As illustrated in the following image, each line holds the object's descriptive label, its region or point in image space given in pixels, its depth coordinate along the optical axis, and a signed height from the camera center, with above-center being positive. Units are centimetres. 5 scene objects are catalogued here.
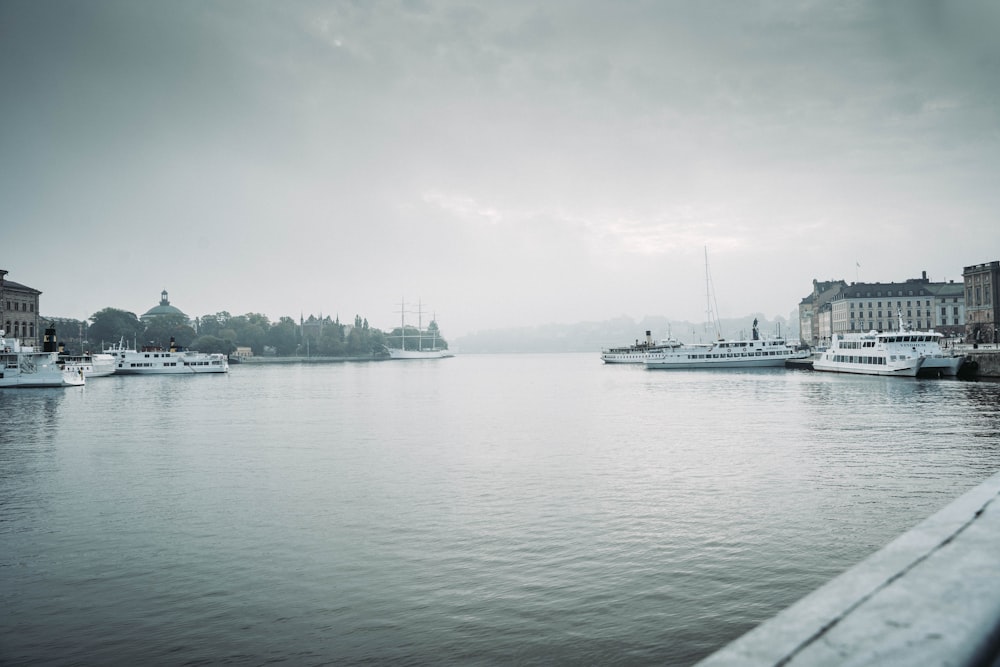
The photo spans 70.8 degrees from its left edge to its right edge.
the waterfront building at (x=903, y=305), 18525 +1038
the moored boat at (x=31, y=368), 10862 -142
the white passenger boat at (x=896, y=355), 9119 -165
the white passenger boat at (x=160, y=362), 16350 -138
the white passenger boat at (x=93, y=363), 14388 -101
